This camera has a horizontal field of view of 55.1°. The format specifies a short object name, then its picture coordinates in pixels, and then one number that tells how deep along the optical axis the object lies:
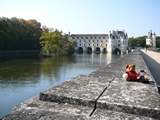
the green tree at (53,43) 49.39
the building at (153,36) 69.65
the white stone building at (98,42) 93.52
